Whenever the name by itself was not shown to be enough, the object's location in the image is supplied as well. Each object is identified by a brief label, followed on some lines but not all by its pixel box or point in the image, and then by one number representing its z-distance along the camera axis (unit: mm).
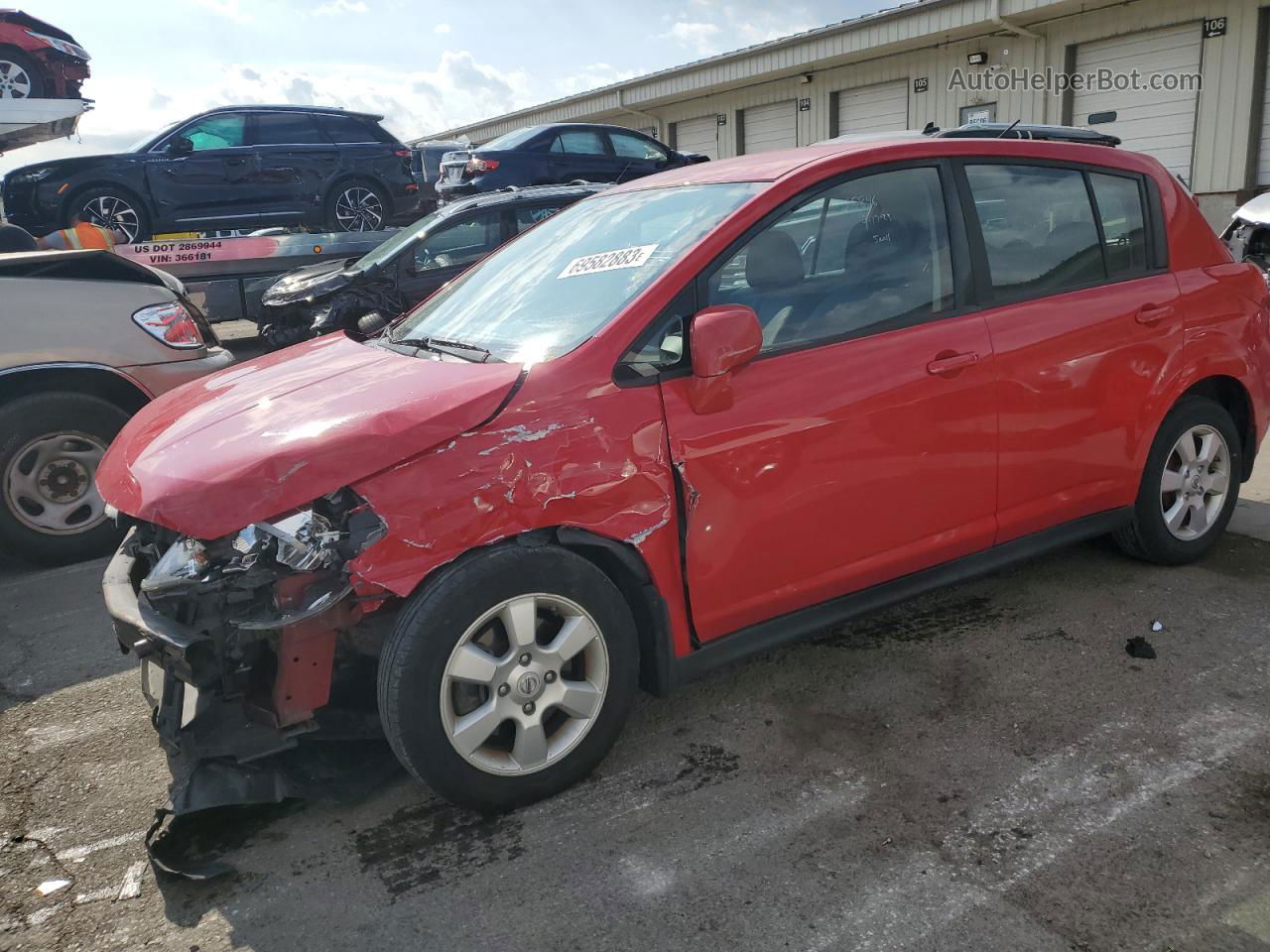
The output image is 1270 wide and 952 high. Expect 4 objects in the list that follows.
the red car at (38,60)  10105
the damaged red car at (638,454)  2488
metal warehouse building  12867
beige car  4824
